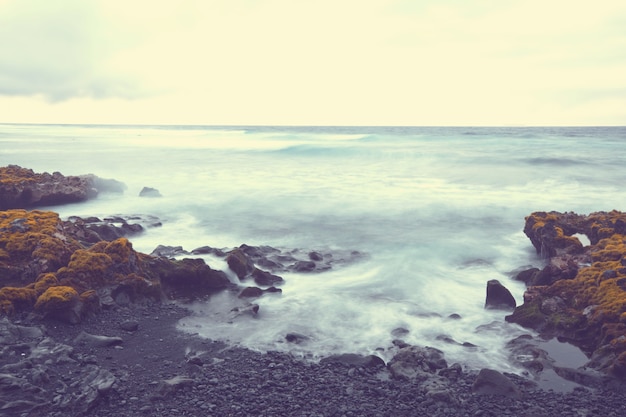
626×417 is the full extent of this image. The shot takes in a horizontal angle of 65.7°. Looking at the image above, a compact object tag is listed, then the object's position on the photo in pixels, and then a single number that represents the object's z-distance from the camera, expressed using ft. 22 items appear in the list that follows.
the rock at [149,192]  86.56
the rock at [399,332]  31.96
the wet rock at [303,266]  45.29
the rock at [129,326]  30.73
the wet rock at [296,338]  30.71
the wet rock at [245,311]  34.65
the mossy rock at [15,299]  30.36
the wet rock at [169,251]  47.09
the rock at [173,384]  23.11
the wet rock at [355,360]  27.07
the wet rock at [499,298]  36.24
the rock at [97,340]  28.25
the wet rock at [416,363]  25.89
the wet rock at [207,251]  47.73
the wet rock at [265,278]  41.22
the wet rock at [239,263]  42.08
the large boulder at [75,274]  31.14
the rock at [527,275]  41.50
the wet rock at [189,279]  38.24
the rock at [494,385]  24.02
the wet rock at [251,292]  38.14
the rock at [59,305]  30.55
